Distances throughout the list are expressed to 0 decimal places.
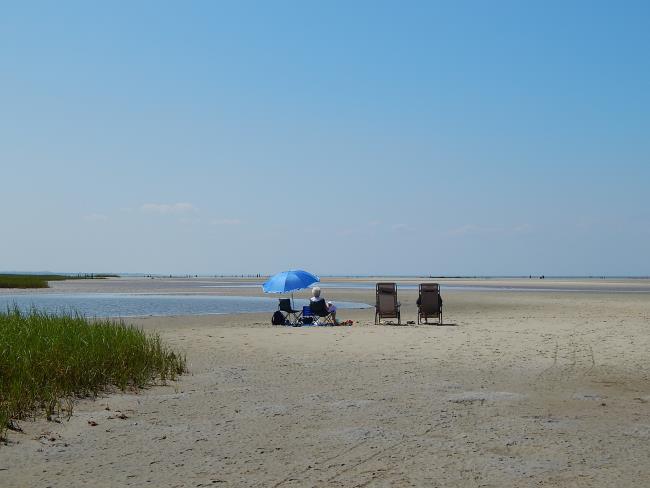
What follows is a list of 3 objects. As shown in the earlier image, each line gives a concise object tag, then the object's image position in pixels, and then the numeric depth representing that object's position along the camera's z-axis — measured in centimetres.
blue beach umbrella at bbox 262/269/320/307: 1939
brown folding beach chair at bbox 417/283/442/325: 1870
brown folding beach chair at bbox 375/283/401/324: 1883
